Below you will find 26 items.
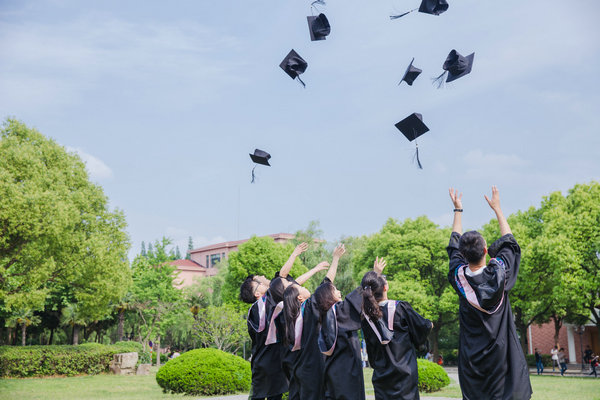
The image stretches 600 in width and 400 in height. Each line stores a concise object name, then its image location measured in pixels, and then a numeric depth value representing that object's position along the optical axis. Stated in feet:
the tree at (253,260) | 116.67
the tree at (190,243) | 421.59
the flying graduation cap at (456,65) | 25.03
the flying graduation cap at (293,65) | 27.78
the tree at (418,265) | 96.37
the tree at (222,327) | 84.07
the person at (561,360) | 79.17
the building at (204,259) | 224.74
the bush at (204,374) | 42.96
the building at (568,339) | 122.31
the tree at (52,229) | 57.82
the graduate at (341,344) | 16.39
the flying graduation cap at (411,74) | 27.32
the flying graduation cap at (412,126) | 26.05
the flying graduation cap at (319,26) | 26.40
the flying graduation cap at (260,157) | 30.17
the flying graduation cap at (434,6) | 24.29
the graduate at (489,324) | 12.97
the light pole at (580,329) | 106.28
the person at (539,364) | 86.07
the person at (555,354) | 86.91
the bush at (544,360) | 109.16
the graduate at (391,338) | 15.76
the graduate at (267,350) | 19.77
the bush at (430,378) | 45.88
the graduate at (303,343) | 17.48
